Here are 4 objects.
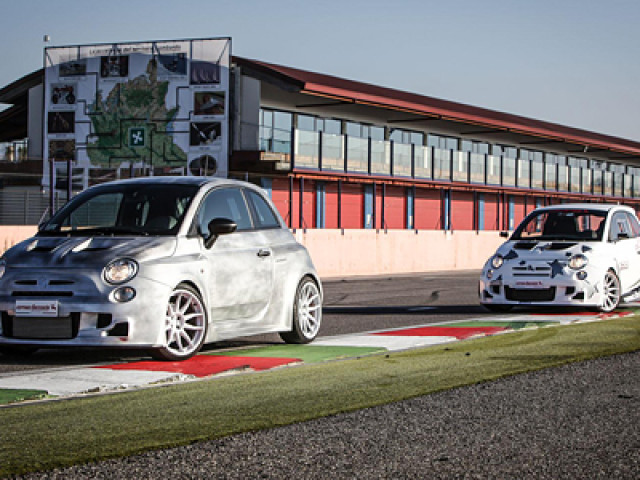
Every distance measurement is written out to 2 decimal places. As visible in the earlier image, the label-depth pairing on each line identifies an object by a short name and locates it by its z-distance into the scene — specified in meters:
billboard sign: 39.44
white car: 14.16
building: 38.25
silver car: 8.63
